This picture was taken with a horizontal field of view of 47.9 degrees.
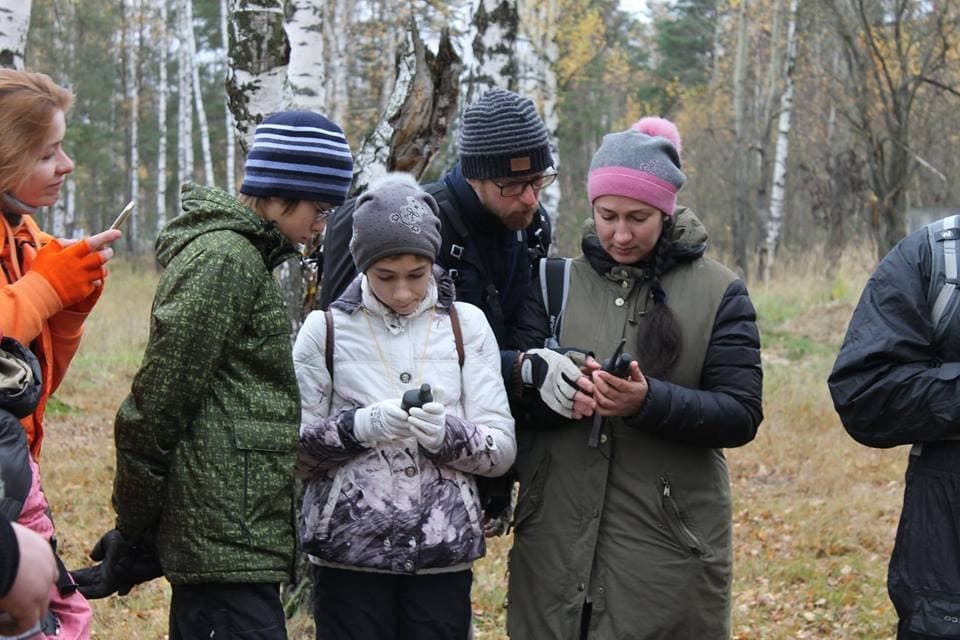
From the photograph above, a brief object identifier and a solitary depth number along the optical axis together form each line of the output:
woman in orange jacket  2.76
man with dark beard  3.42
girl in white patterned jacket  3.12
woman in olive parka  3.18
